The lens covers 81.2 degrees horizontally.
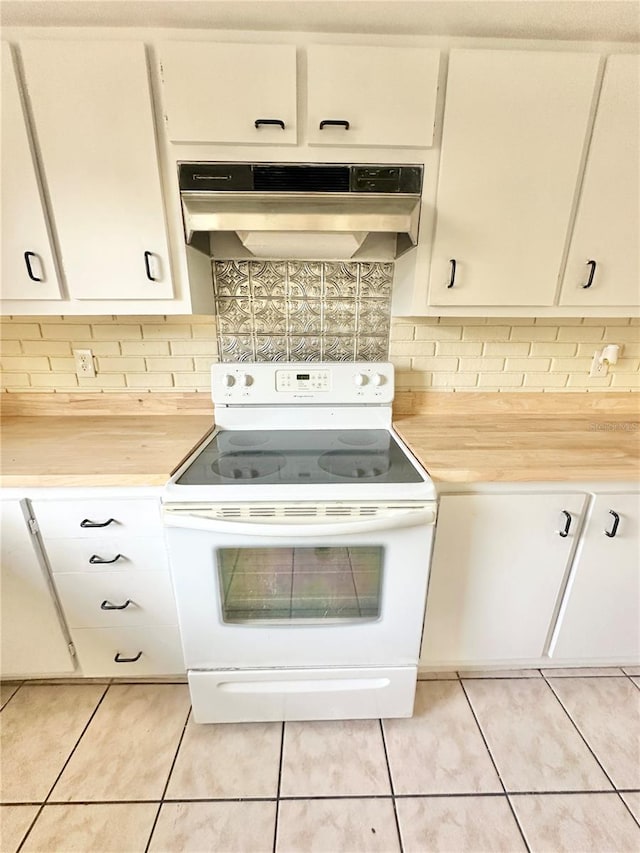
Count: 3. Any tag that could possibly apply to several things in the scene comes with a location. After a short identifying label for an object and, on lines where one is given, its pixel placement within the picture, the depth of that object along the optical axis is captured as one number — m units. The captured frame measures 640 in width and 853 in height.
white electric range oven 1.05
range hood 1.11
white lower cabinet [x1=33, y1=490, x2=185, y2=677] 1.16
